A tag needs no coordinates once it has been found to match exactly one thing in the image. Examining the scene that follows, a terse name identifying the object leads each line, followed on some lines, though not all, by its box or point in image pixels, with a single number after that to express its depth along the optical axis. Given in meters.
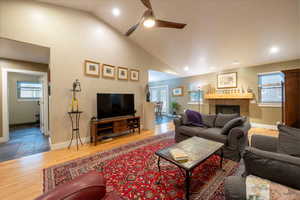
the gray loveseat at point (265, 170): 0.76
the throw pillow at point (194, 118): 3.27
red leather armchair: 0.72
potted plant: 7.40
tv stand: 3.30
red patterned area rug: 1.59
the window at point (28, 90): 5.42
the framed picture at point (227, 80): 5.29
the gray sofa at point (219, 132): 2.32
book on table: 1.55
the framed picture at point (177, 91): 7.30
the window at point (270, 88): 4.39
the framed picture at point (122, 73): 4.18
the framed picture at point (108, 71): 3.82
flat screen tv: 3.53
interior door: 4.14
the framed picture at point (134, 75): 4.49
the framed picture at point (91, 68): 3.46
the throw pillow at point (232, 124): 2.43
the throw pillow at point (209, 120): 3.25
